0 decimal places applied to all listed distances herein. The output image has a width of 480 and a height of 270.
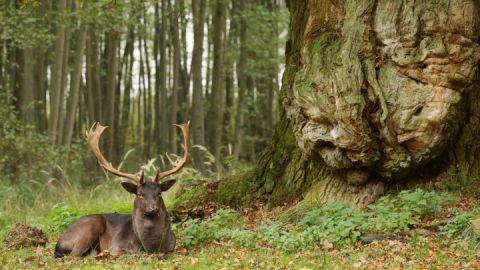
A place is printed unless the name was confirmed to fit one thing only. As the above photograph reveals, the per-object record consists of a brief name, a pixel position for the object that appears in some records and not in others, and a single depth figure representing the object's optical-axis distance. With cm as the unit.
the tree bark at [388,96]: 878
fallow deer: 844
